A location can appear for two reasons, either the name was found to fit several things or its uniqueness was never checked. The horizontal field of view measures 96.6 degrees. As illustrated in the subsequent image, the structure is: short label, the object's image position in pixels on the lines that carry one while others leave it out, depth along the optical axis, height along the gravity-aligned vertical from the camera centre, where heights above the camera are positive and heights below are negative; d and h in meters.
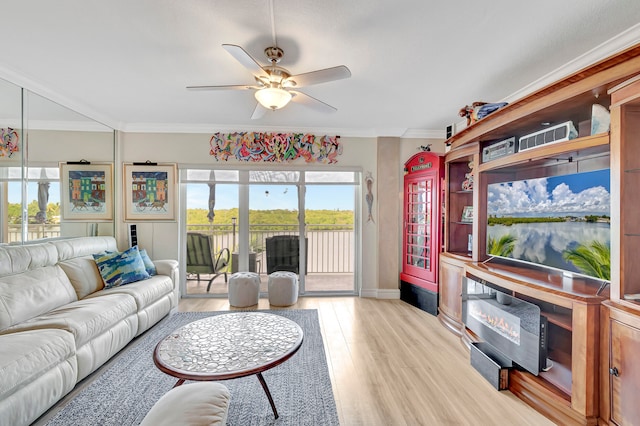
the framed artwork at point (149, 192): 4.07 +0.28
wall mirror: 2.67 +0.44
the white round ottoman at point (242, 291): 3.76 -1.05
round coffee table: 1.54 -0.84
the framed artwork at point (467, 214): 3.26 -0.02
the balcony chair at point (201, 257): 4.22 -0.67
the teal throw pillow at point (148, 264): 3.47 -0.65
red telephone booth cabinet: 3.59 -0.23
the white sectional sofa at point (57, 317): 1.66 -0.83
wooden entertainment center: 1.53 -0.48
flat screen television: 1.82 -0.07
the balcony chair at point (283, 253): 4.37 -0.63
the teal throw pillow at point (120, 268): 3.04 -0.62
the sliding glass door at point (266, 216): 4.27 -0.06
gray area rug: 1.77 -1.28
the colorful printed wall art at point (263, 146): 4.14 +0.95
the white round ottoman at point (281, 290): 3.84 -1.06
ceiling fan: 1.96 +0.96
